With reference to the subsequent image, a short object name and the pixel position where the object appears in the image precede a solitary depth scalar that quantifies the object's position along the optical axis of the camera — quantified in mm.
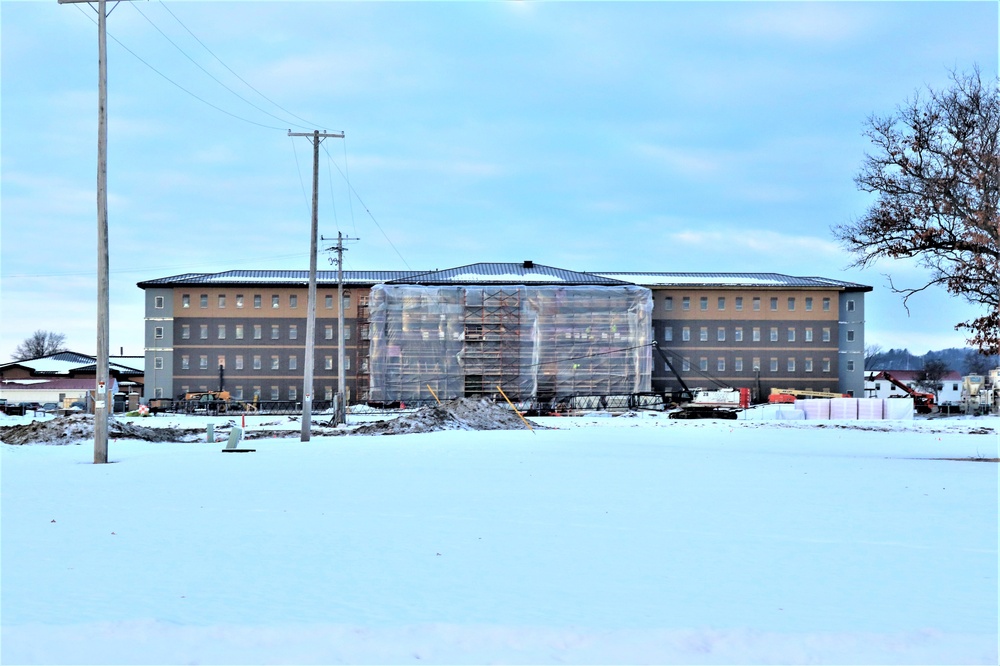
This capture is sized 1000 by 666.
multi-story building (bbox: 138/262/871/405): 86125
